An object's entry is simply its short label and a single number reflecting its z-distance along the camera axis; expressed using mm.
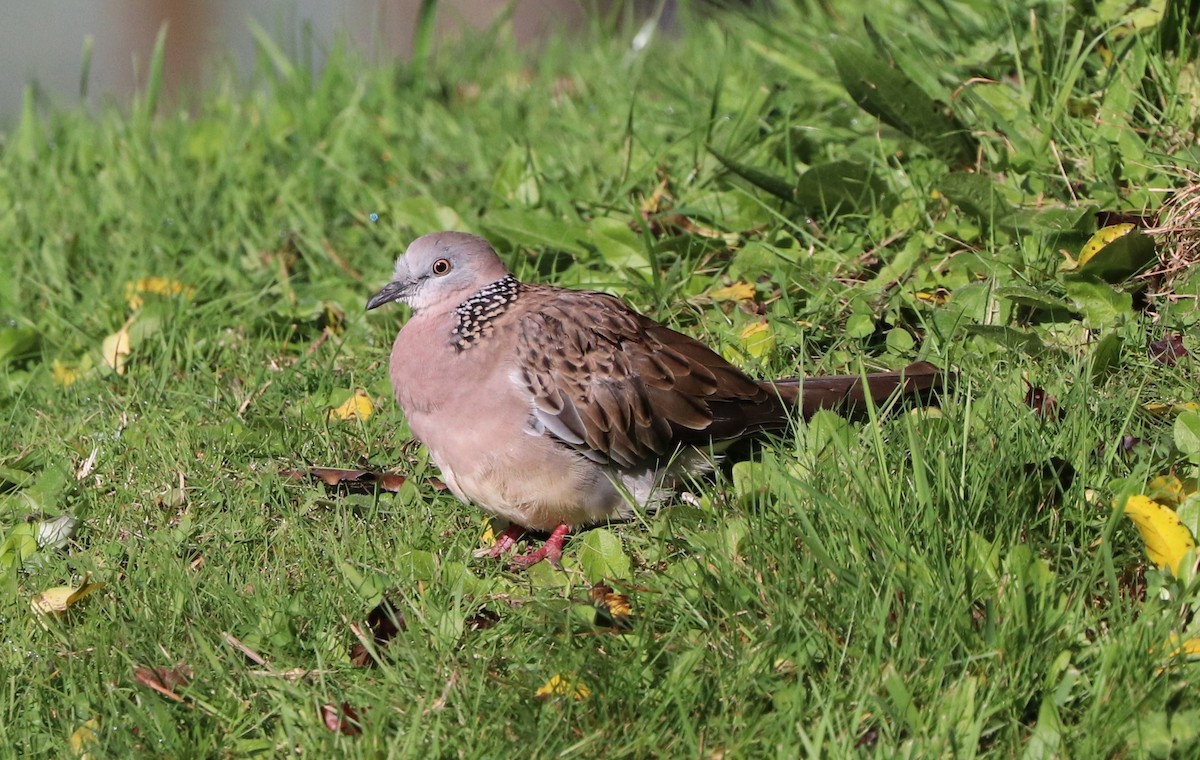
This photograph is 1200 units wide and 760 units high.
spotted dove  7832
